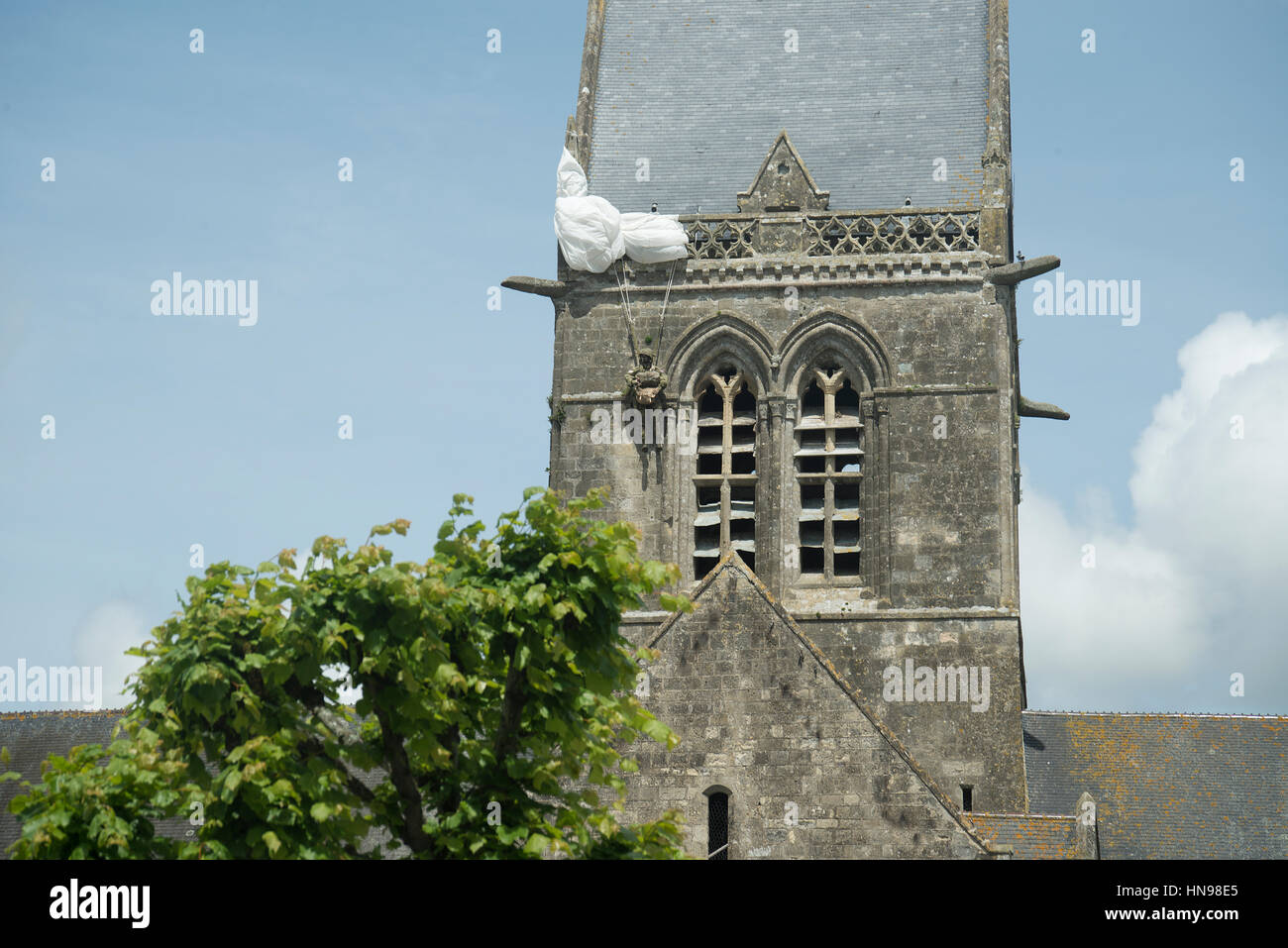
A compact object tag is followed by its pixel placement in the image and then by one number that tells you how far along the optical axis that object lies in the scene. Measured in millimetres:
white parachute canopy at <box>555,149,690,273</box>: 37656
